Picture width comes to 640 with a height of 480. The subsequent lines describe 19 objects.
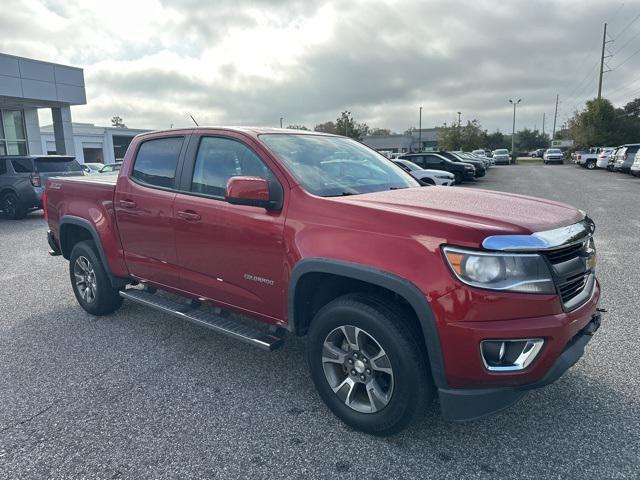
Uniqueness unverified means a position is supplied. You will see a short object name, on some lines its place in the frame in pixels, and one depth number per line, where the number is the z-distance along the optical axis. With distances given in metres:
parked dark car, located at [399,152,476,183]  22.56
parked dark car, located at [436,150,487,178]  25.85
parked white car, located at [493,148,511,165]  52.00
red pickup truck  2.43
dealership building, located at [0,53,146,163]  20.22
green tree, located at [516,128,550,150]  109.94
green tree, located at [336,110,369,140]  66.88
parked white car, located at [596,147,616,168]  32.28
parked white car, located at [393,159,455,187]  18.39
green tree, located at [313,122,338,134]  73.49
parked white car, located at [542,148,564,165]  50.03
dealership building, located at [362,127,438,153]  97.62
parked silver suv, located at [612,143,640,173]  25.98
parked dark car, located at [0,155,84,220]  12.55
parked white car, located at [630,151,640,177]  22.92
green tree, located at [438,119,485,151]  65.56
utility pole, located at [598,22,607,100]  53.46
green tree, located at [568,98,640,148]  50.34
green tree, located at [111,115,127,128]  131.09
